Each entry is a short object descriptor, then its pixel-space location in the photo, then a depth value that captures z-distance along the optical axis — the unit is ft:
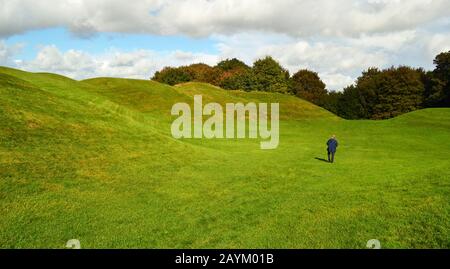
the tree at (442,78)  341.41
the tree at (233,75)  466.29
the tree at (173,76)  551.18
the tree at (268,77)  443.32
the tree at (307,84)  512.80
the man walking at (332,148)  109.70
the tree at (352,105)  381.03
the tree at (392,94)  360.89
